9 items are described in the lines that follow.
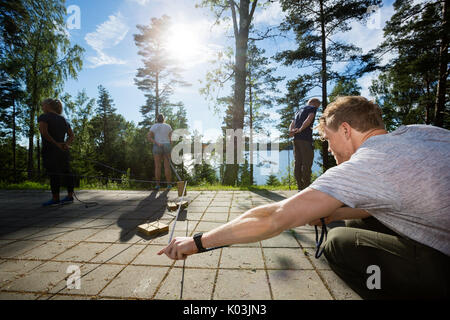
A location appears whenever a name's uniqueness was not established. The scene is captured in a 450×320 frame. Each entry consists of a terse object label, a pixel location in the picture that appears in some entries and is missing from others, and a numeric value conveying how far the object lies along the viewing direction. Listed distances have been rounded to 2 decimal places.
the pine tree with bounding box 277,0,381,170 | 9.83
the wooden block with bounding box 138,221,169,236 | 2.46
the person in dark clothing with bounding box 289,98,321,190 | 4.37
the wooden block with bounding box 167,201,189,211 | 3.55
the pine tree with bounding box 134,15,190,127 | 19.33
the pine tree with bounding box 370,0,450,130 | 7.55
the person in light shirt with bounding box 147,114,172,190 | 5.81
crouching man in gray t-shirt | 0.85
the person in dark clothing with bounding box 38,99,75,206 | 3.80
